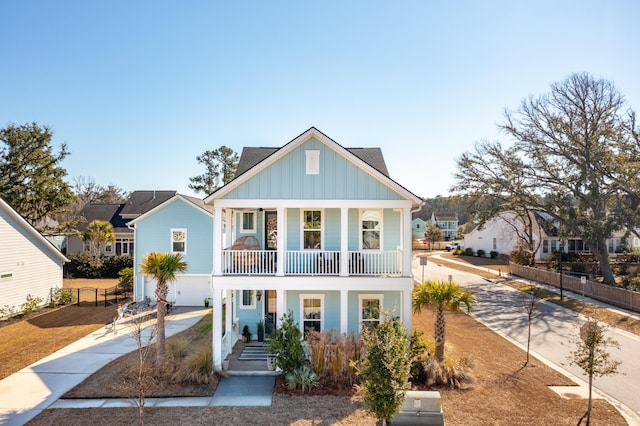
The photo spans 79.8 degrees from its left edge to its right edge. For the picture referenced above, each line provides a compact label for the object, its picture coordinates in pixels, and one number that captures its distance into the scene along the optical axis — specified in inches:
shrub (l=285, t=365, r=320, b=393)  469.1
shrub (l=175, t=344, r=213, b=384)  491.8
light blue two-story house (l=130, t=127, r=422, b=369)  549.3
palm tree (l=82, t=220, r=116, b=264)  1379.2
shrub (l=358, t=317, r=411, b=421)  324.5
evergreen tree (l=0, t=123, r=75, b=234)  1378.0
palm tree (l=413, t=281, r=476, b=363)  514.0
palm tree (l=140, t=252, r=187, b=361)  530.9
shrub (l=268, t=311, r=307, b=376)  483.8
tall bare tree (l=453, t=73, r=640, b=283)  1135.0
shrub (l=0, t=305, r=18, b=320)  804.6
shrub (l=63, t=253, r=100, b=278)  1418.6
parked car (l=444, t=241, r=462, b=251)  2711.6
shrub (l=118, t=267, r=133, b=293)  1124.5
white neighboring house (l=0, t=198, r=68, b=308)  819.6
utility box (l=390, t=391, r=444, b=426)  371.6
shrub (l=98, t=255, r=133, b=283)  1424.7
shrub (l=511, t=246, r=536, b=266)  1542.8
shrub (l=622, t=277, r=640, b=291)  973.8
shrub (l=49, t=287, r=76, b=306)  956.6
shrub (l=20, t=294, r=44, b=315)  860.6
